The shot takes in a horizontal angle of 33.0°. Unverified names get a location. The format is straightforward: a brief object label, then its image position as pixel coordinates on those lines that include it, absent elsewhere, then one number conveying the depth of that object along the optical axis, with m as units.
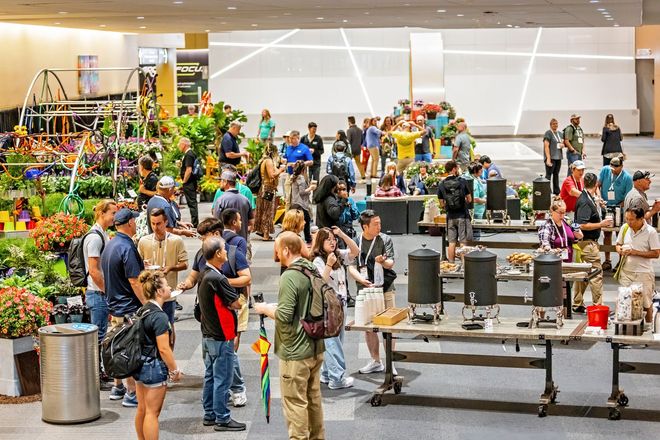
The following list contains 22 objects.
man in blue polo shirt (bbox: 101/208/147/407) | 8.66
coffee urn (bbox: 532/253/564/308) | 8.70
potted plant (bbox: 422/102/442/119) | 29.83
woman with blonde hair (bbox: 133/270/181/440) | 7.41
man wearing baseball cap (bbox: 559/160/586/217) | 14.23
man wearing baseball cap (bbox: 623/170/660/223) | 12.49
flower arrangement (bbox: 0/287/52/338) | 9.23
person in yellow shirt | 21.22
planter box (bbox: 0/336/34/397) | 9.28
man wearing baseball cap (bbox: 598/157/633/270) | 14.27
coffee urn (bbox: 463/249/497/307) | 8.86
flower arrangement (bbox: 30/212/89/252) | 11.28
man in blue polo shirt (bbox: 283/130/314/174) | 19.14
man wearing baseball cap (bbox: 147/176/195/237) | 11.50
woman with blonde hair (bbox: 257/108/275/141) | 25.29
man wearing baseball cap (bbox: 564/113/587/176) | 21.42
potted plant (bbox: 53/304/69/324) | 9.64
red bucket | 8.55
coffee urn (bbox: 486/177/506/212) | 14.23
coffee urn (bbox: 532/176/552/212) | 14.46
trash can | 8.55
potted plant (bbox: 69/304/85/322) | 9.70
